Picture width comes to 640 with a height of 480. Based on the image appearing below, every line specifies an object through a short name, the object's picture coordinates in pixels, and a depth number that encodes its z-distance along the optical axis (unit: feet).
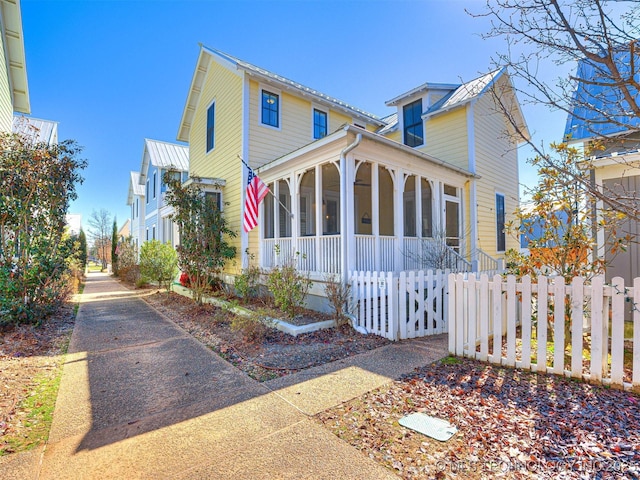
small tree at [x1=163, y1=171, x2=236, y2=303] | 30.99
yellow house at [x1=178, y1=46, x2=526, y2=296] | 24.57
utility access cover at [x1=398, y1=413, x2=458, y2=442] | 8.87
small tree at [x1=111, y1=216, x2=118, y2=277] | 74.54
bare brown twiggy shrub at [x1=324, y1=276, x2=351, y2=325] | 21.27
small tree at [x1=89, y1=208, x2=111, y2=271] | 145.26
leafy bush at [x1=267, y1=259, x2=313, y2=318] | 22.91
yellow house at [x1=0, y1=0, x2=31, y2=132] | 30.32
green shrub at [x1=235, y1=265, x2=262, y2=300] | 28.37
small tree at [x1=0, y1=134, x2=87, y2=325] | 20.71
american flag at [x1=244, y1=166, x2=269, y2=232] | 27.37
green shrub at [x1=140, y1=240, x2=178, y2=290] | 43.27
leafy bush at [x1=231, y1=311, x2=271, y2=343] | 18.52
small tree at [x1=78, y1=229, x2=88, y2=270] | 96.40
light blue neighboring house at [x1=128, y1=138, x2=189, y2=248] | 53.72
